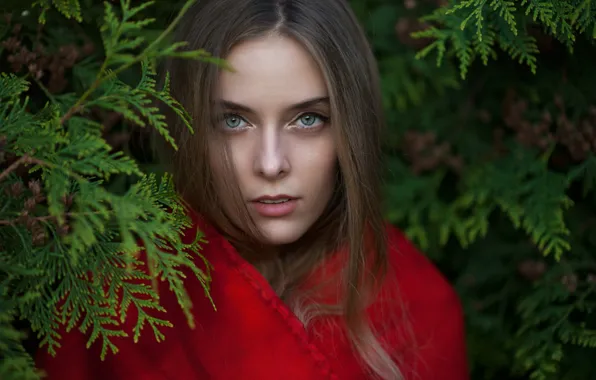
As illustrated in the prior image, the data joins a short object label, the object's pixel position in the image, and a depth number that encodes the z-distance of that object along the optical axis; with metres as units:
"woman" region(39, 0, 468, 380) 0.86
